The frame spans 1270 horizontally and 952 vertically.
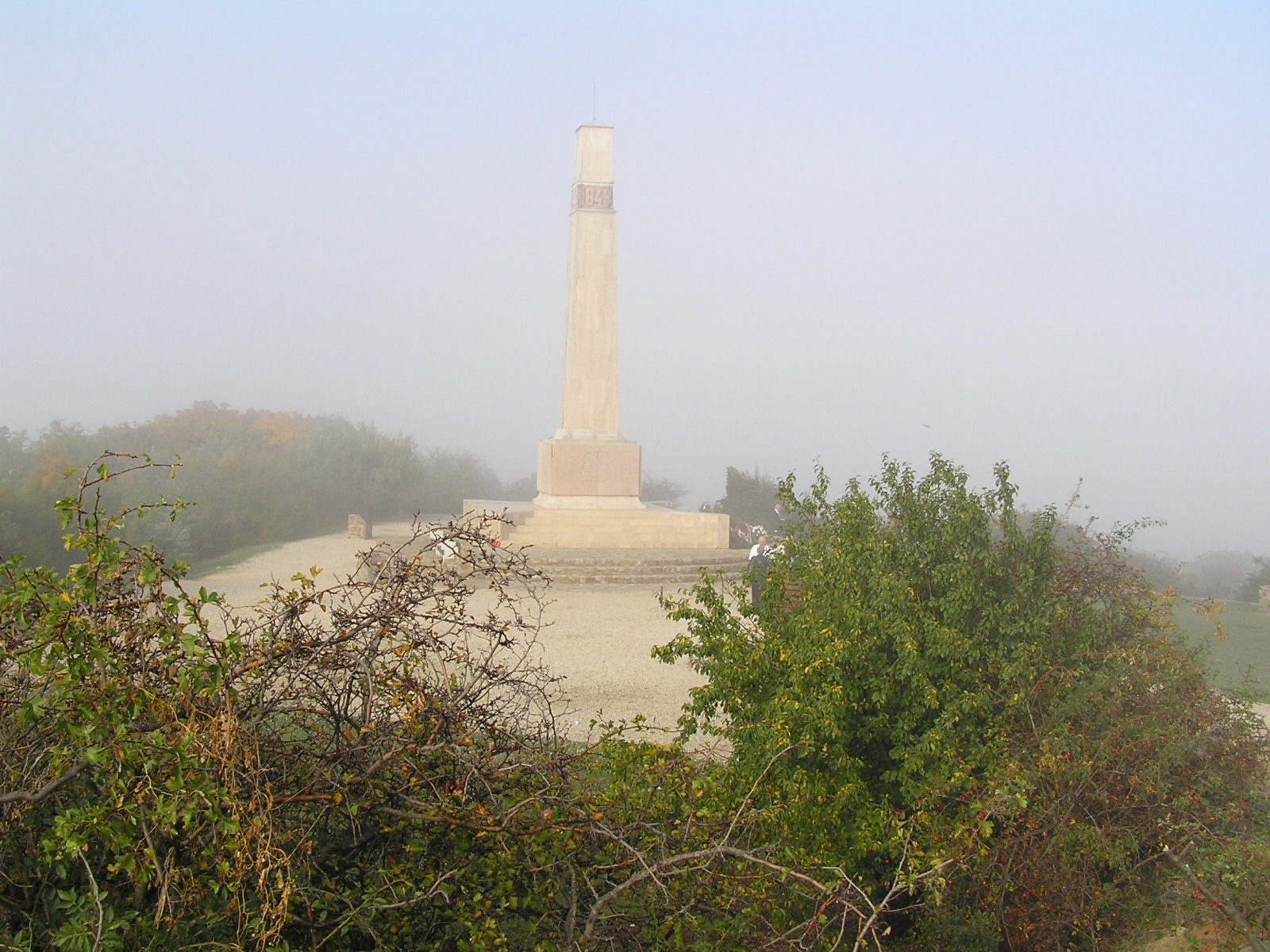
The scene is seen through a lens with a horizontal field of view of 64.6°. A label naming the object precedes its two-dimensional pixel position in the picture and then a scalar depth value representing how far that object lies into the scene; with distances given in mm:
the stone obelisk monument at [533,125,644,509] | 19781
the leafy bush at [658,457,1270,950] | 5359
